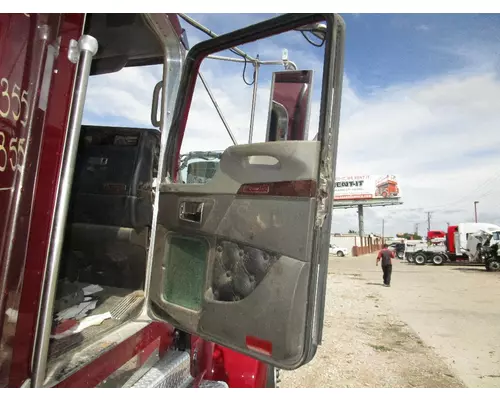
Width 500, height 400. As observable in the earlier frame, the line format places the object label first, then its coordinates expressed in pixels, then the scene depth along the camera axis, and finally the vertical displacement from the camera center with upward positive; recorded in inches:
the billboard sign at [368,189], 1950.1 +266.1
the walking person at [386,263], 499.9 -36.5
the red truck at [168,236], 41.9 -2.4
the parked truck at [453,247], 857.2 -12.1
